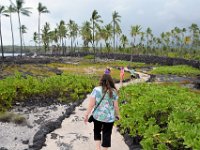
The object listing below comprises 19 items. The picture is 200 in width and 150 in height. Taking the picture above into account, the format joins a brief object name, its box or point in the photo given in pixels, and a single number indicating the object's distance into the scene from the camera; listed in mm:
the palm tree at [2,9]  36187
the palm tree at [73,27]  54993
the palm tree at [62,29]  54448
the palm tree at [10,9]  39943
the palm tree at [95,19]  36881
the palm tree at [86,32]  41743
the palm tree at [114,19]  48052
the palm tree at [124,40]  49586
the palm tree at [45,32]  51207
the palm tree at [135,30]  42739
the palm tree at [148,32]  59409
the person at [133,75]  18381
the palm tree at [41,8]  48852
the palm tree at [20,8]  39073
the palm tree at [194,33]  50742
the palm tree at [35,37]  67891
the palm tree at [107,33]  46040
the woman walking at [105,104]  4031
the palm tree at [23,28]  60724
